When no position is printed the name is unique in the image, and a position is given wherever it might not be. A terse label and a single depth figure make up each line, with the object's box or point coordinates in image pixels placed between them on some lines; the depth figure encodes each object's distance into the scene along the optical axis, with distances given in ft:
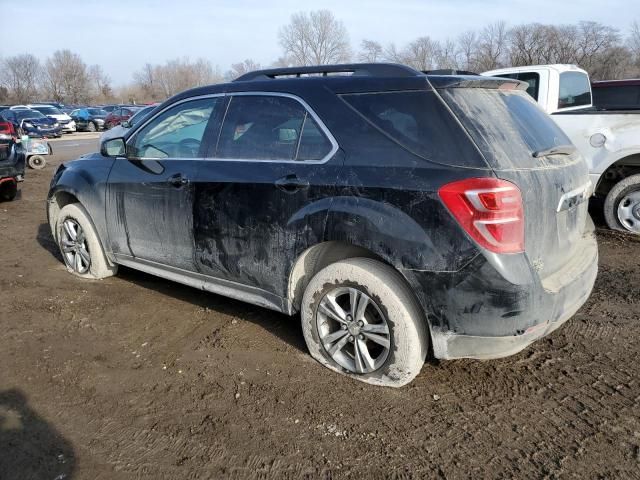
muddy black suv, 8.63
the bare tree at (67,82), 282.97
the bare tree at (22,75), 279.28
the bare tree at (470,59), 163.50
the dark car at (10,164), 27.84
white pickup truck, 19.42
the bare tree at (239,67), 214.38
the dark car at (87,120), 119.96
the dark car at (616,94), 27.20
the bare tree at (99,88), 308.21
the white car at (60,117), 102.41
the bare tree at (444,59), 166.61
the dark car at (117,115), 116.06
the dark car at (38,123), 83.25
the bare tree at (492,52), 170.40
